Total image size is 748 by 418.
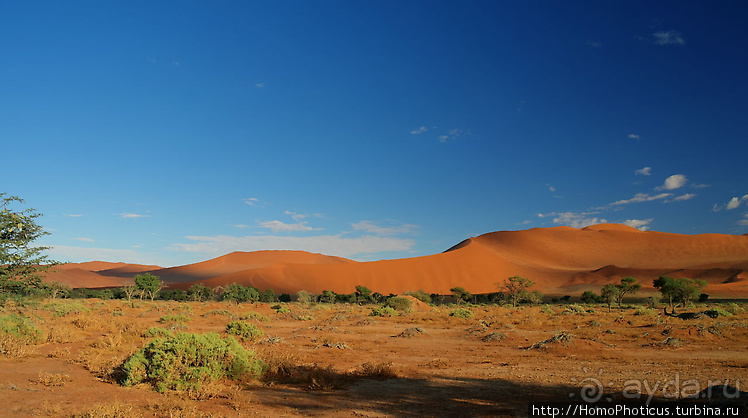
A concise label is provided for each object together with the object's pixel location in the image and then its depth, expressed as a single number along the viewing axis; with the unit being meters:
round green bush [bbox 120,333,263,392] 7.66
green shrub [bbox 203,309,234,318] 24.66
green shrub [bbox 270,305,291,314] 27.95
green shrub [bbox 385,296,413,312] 35.17
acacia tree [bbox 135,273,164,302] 44.72
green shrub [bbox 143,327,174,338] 13.26
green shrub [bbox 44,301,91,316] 21.09
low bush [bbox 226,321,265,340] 14.90
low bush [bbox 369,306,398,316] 27.59
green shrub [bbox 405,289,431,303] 47.53
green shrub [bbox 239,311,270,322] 22.99
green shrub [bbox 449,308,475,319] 25.53
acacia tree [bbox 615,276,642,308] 36.06
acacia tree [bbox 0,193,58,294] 10.92
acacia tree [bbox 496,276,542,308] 42.28
